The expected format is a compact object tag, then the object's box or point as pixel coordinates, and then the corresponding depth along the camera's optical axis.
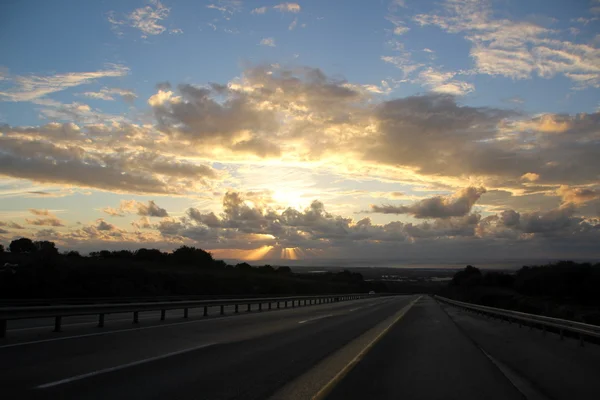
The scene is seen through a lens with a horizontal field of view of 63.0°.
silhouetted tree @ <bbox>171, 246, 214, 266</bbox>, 109.19
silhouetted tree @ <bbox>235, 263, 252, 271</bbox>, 130.39
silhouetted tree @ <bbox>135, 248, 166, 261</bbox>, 101.75
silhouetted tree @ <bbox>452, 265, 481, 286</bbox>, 165.84
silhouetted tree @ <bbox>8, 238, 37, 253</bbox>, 85.64
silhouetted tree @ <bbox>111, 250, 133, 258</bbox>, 96.31
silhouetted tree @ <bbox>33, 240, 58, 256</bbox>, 49.75
